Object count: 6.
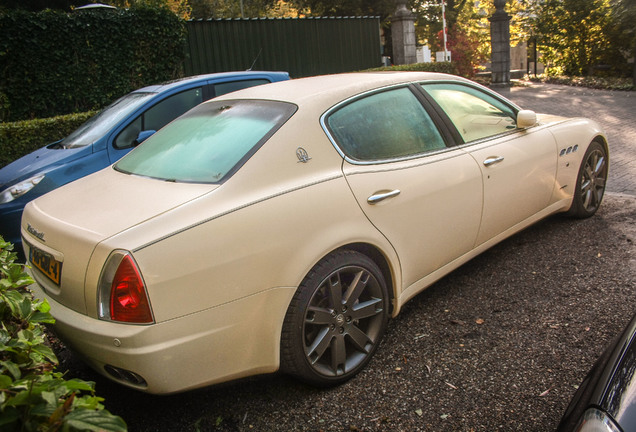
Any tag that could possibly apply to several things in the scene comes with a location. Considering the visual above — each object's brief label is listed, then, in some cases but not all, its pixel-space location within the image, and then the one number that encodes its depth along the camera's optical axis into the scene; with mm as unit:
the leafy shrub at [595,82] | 15977
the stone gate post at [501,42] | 18516
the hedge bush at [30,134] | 8211
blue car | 5105
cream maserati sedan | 2371
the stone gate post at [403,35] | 17938
